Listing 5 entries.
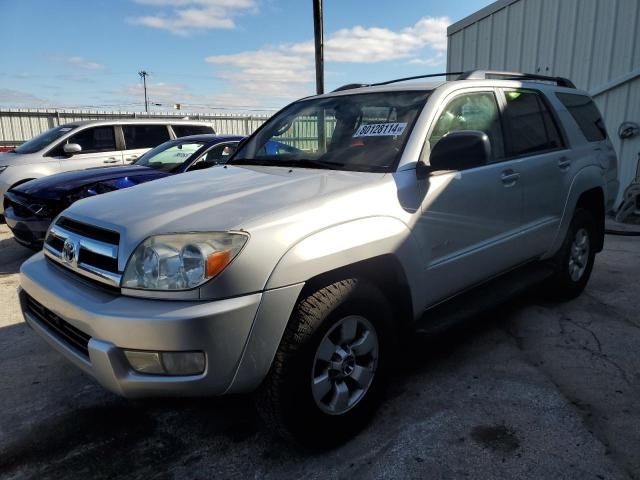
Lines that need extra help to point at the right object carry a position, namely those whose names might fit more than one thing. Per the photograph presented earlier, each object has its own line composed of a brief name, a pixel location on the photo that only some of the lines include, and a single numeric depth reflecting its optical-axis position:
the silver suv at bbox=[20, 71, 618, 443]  1.90
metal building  7.67
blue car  5.20
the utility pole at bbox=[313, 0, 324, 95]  8.77
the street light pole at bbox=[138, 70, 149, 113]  56.47
